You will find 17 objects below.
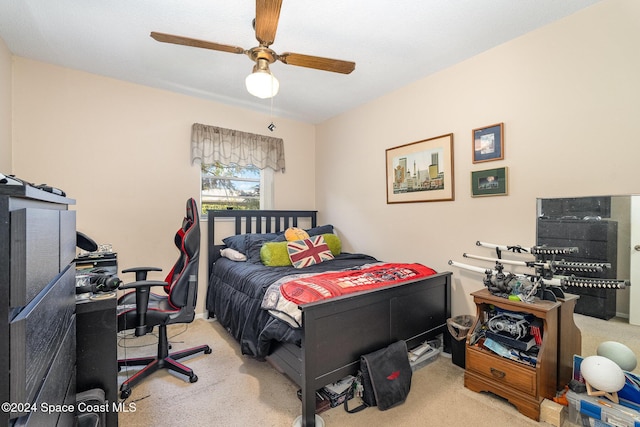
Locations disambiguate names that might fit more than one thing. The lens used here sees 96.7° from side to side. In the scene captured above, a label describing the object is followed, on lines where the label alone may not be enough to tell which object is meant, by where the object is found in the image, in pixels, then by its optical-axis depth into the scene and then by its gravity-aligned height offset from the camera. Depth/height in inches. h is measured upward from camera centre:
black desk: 51.5 -24.9
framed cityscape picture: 105.3 +16.3
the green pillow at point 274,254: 113.5 -17.0
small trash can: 88.4 -39.4
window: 138.8 +13.3
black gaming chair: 75.4 -27.4
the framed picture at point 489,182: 89.7 +9.5
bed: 65.2 -30.4
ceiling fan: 60.2 +38.6
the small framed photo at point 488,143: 90.6 +22.4
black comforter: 76.2 -29.1
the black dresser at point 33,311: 22.0 -9.1
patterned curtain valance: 130.7 +32.1
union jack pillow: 115.0 -16.6
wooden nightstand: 66.5 -39.4
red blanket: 70.4 -20.4
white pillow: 121.7 -18.4
